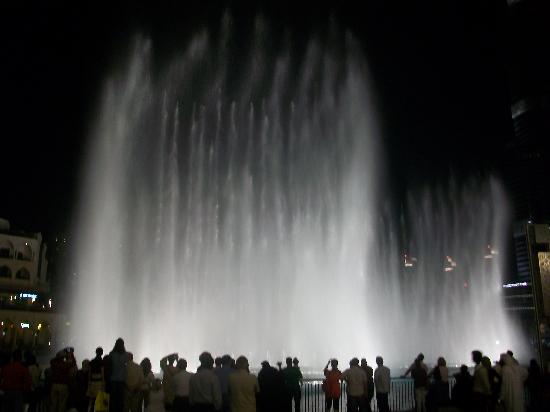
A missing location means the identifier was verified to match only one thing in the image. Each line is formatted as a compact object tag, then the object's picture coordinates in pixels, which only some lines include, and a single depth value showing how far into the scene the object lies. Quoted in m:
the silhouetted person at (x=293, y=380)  11.68
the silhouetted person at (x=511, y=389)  9.63
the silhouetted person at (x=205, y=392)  7.80
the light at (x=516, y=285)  111.60
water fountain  28.42
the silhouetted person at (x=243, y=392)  7.99
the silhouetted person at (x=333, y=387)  12.12
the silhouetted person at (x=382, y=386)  11.79
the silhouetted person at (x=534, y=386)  11.59
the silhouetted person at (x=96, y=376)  10.36
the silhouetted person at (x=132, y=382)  9.89
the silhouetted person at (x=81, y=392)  10.53
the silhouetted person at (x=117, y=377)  10.00
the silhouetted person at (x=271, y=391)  8.29
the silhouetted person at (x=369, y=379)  11.84
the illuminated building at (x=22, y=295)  51.50
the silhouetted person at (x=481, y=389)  9.52
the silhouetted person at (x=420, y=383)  12.37
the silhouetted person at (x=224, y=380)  9.64
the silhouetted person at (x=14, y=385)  9.95
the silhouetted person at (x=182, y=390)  8.67
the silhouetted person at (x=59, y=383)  10.80
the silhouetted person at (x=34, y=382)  11.34
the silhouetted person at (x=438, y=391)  10.27
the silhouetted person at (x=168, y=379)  9.48
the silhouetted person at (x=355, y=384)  11.27
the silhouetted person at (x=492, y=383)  9.55
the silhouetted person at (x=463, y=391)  9.46
